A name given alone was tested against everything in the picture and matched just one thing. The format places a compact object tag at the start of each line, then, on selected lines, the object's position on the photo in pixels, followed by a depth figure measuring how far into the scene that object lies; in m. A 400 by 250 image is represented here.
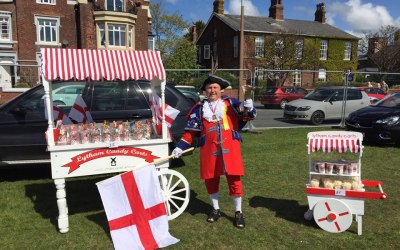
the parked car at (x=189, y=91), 11.66
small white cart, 4.08
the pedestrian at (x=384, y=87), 19.95
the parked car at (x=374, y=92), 19.23
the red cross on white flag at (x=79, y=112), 5.30
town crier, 4.21
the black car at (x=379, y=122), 8.84
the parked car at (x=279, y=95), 22.49
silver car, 14.13
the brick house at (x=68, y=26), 28.31
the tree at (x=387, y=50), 40.75
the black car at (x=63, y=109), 5.83
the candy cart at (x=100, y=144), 4.07
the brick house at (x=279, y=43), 33.66
